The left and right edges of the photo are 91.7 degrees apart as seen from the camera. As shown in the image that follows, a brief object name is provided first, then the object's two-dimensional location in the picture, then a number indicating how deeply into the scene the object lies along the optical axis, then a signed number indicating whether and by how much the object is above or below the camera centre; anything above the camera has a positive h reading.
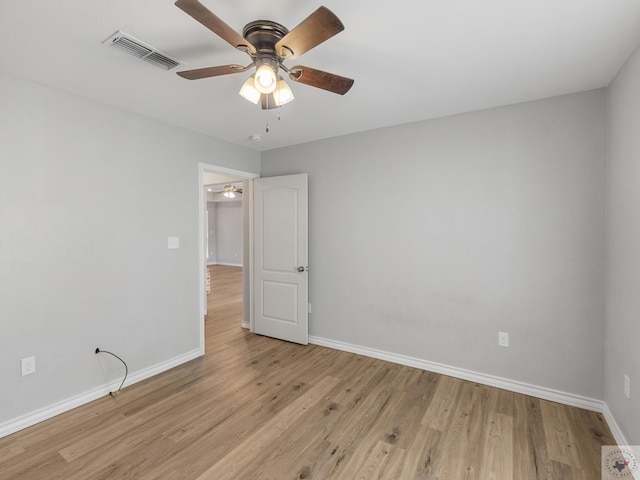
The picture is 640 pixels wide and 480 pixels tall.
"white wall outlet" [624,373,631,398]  1.90 -0.95
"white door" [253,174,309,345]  3.77 -0.28
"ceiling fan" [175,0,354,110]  1.27 +0.87
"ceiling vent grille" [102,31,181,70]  1.75 +1.11
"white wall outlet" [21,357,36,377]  2.22 -0.94
